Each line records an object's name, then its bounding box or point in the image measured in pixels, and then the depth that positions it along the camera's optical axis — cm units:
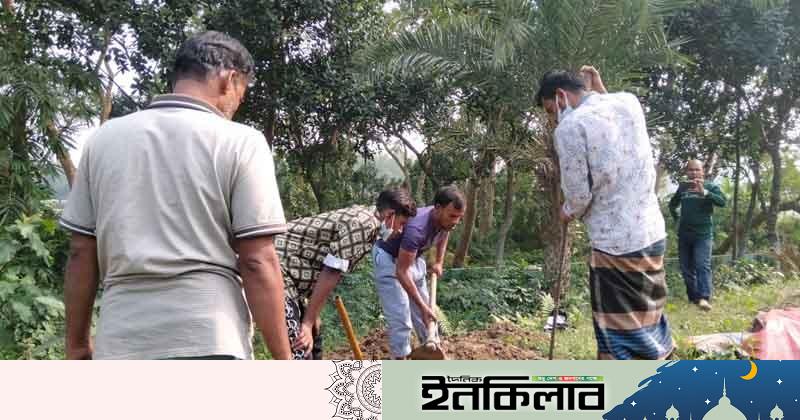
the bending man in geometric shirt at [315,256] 285
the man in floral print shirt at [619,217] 293
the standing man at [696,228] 632
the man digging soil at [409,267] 388
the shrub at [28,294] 429
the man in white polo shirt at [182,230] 161
